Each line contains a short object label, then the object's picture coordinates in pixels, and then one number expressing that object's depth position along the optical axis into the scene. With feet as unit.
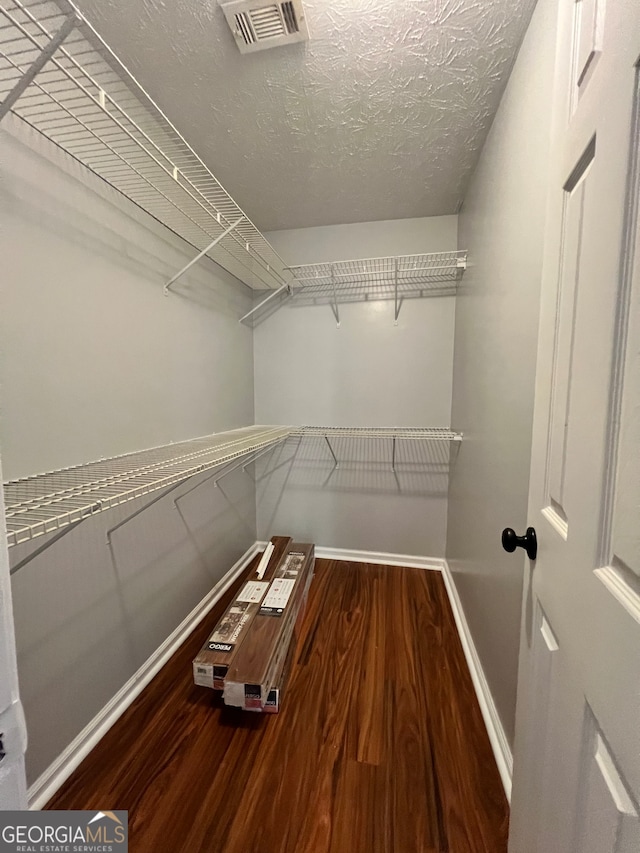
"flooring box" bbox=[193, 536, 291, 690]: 4.18
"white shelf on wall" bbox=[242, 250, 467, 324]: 6.57
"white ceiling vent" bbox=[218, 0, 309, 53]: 2.95
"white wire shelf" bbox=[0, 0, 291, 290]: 2.61
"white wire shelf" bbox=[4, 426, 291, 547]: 2.22
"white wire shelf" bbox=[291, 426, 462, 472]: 6.26
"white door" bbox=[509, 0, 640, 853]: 1.26
